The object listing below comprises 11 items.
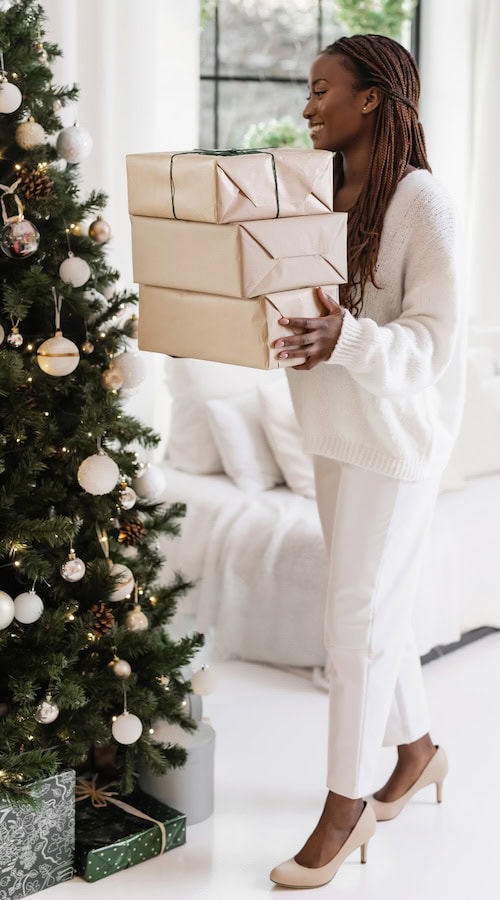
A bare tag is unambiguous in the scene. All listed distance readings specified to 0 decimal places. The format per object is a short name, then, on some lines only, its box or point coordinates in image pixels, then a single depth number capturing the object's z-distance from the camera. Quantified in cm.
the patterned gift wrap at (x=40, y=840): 192
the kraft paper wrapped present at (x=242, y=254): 169
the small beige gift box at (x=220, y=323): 170
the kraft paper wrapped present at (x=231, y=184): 167
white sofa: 298
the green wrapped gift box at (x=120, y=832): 204
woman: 186
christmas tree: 188
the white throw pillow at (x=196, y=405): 344
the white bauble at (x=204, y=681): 220
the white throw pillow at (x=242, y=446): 331
